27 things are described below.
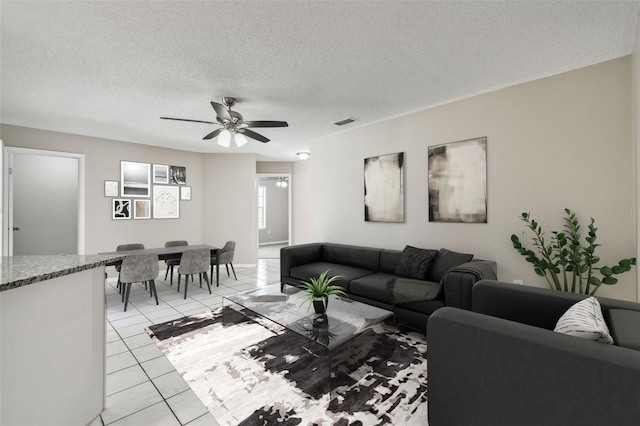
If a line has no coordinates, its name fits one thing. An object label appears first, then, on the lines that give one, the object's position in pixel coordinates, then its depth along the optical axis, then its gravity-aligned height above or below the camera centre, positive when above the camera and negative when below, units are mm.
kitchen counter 1318 -696
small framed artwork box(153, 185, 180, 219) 5965 +251
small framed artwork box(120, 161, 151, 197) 5516 +710
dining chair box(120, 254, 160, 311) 3760 -794
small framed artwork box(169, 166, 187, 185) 6195 +879
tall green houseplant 2504 -457
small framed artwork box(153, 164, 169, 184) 5935 +877
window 10570 +263
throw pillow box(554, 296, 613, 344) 1230 -544
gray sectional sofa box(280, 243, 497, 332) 2648 -804
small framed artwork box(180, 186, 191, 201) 6355 +473
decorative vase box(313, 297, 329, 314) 2609 -893
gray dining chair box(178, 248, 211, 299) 4285 -786
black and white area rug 1793 -1324
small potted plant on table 2605 -779
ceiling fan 3262 +1093
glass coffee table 2256 -999
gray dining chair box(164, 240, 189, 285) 4945 -851
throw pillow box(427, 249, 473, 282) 3217 -600
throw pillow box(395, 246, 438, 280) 3396 -644
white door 5309 +186
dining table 4336 -634
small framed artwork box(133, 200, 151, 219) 5672 +87
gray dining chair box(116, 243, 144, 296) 4572 -591
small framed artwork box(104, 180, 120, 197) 5311 +501
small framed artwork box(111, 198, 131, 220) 5410 +94
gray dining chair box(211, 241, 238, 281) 5137 -768
